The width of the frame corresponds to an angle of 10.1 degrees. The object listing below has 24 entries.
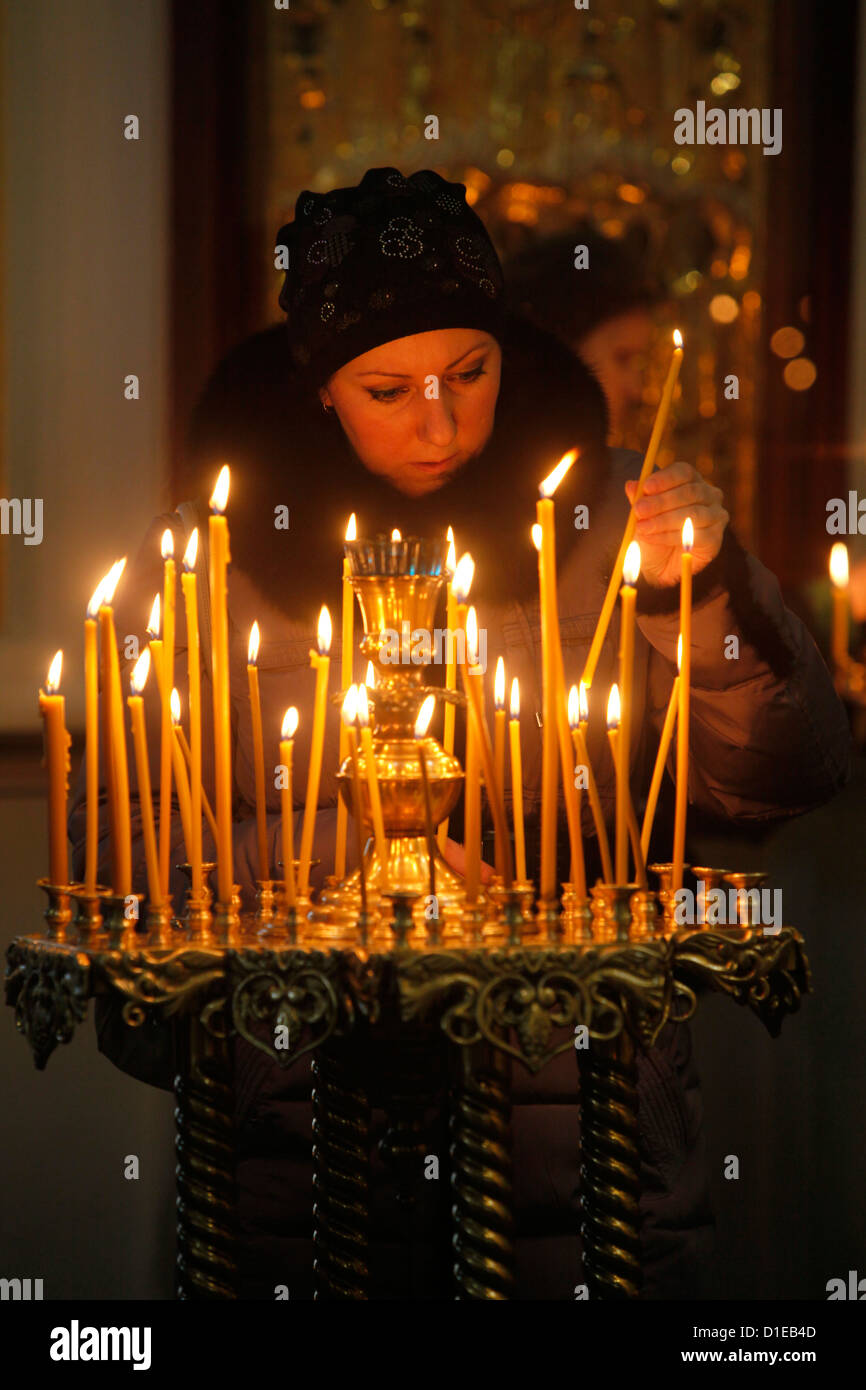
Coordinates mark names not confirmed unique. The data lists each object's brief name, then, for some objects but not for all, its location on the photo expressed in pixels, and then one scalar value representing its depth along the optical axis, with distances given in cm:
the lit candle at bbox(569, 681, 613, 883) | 321
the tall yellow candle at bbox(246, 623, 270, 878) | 332
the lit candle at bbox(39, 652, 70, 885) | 324
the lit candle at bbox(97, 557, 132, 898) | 320
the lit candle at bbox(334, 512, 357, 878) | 333
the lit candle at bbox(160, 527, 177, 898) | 326
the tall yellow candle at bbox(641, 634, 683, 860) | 330
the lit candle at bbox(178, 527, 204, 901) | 325
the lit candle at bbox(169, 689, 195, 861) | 327
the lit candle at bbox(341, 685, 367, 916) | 318
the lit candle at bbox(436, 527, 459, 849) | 336
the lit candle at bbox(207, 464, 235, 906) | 321
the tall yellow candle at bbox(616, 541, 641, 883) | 318
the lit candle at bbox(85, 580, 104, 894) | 324
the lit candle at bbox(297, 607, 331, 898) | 325
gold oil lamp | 325
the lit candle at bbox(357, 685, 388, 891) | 320
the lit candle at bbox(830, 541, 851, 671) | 417
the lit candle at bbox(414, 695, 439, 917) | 327
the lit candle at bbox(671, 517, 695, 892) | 324
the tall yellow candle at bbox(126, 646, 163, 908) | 321
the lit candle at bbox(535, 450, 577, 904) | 318
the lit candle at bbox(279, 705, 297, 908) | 321
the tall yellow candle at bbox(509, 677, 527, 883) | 321
